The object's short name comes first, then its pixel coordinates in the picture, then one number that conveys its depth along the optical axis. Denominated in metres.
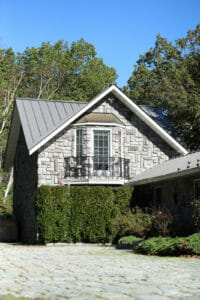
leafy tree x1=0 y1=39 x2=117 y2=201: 43.41
